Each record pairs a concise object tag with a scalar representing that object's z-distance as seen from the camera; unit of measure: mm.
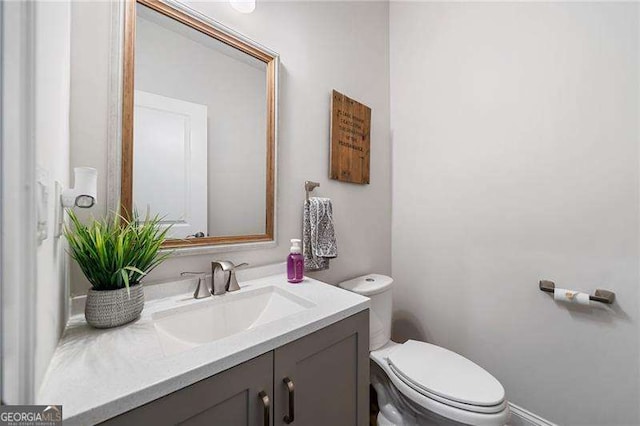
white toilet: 905
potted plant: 611
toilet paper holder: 1006
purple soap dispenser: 1060
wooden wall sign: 1394
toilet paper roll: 1042
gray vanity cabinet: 478
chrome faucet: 896
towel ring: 1268
